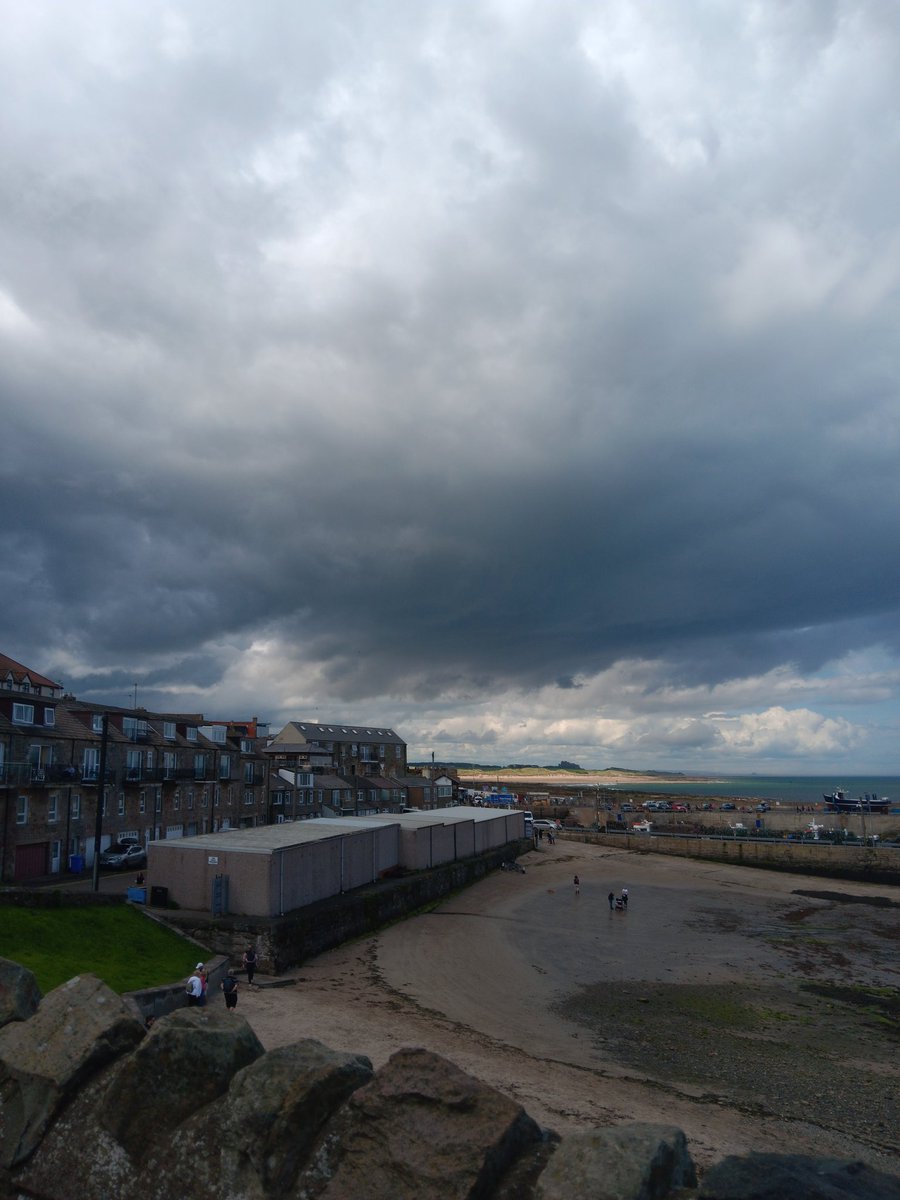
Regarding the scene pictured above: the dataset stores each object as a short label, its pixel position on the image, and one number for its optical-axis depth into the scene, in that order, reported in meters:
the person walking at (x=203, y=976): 24.50
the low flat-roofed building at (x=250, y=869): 33.03
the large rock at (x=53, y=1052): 5.16
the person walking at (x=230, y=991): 24.03
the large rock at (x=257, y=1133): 4.46
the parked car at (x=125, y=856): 46.51
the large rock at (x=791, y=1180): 4.05
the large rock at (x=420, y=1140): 4.25
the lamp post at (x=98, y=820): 34.44
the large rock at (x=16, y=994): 6.51
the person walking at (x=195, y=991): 23.64
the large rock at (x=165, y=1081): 4.91
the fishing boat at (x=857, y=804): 110.38
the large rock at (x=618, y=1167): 3.89
